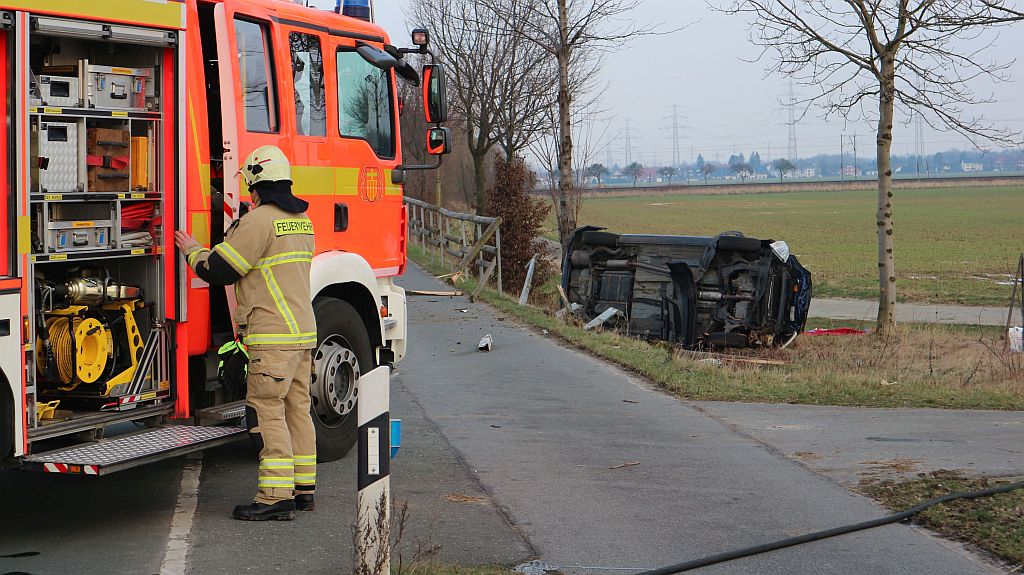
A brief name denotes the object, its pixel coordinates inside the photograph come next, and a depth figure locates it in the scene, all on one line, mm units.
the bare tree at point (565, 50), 20031
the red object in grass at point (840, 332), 16906
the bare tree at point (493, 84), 31844
